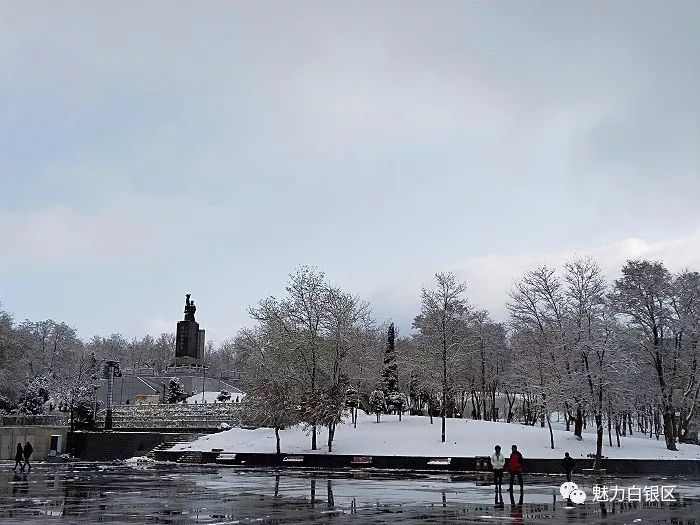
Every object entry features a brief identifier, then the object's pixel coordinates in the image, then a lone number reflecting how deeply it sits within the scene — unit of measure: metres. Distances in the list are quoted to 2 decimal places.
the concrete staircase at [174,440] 55.34
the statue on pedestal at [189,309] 98.81
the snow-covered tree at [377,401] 67.16
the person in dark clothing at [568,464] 28.55
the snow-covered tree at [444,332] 56.31
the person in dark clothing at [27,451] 41.28
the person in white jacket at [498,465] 23.08
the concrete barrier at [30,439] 57.12
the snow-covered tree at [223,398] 72.88
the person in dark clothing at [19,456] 39.69
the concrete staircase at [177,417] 62.81
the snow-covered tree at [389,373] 70.06
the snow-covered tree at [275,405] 48.22
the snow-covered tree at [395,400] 70.42
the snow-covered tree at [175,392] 81.38
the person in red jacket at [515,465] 22.88
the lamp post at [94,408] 63.04
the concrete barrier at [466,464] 39.66
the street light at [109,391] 62.18
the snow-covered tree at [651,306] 52.25
